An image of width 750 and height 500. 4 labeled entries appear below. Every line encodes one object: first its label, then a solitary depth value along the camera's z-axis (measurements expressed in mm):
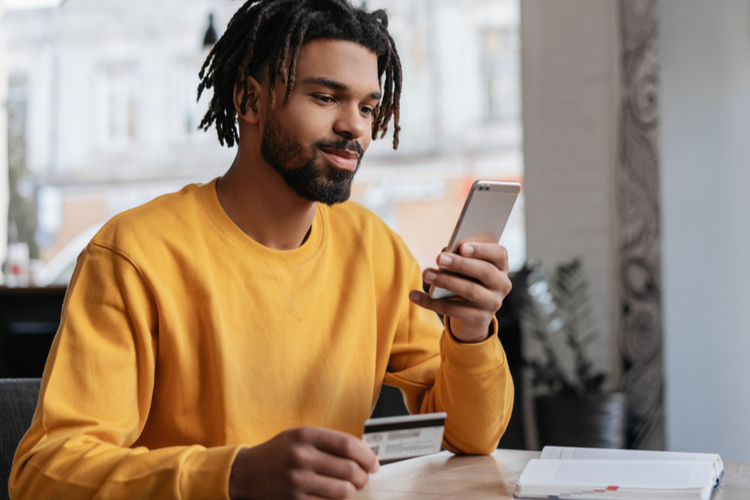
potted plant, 2652
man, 877
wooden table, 827
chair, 991
